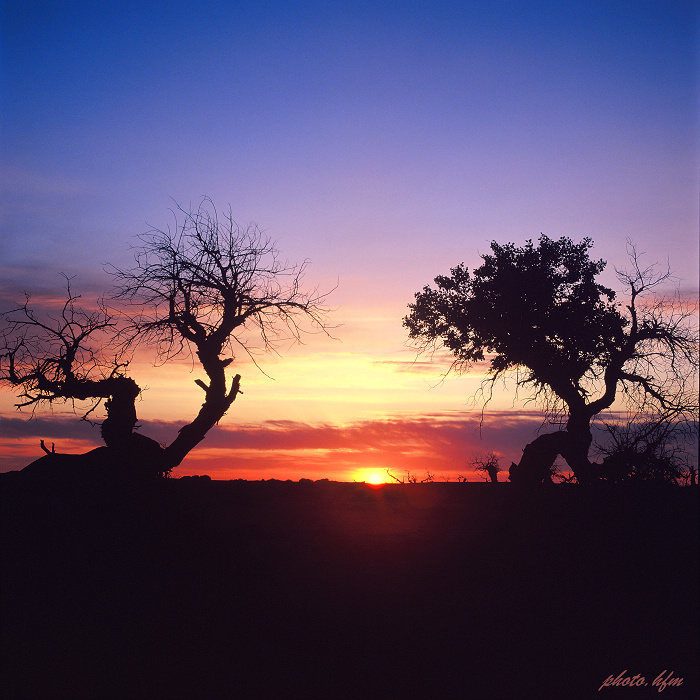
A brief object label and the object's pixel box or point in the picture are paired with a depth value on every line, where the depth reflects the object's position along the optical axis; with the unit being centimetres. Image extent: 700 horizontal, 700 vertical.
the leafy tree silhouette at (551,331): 1728
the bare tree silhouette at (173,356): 1292
